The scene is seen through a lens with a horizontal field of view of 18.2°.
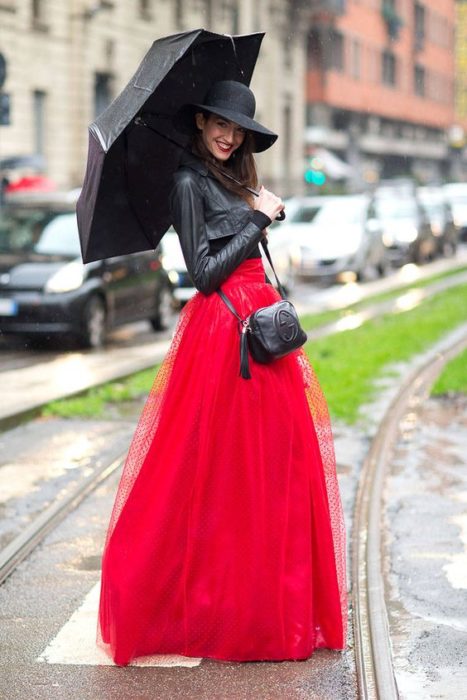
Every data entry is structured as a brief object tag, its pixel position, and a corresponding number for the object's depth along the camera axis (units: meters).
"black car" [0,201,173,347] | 15.65
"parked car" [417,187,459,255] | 37.12
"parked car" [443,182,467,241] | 47.47
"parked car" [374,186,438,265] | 32.62
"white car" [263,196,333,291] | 23.52
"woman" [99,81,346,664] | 4.62
